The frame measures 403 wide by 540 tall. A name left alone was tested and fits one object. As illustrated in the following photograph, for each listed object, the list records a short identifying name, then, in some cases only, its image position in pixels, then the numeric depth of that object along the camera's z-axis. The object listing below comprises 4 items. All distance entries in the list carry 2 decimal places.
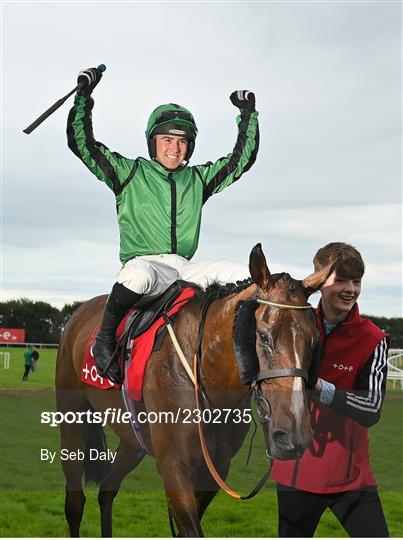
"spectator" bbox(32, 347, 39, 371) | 24.16
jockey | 3.52
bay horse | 2.66
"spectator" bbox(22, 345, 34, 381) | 24.25
